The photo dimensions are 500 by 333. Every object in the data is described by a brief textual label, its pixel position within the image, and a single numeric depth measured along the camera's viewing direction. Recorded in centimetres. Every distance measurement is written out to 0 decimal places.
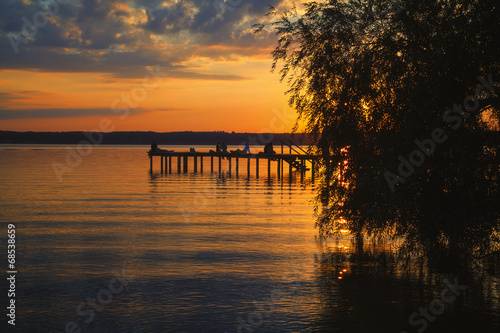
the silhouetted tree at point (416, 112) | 1458
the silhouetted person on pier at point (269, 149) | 6969
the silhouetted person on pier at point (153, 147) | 7814
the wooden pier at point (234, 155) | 6500
